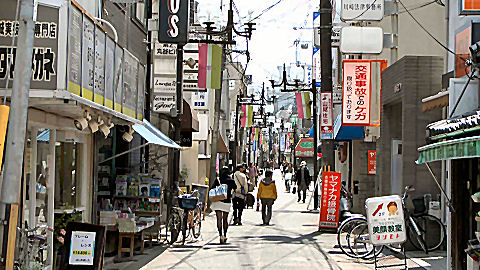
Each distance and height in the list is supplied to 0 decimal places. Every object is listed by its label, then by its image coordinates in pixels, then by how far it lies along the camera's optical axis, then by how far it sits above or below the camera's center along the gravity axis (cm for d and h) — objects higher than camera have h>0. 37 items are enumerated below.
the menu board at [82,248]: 965 -117
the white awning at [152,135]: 1561 +69
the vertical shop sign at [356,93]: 2092 +224
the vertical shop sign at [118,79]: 1243 +152
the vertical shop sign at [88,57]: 992 +153
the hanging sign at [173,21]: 1780 +363
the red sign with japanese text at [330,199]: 2100 -93
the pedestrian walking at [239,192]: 2320 -85
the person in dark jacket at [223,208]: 1808 -108
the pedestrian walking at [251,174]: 4502 -49
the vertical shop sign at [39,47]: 880 +145
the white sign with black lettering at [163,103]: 2041 +178
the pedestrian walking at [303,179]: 3547 -60
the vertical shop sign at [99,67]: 1076 +150
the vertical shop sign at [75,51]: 915 +149
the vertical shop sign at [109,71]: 1160 +155
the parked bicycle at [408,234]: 1536 -146
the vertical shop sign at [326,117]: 2356 +188
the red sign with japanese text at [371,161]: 2695 +29
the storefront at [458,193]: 1023 -37
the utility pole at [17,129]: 666 +31
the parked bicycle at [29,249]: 930 -120
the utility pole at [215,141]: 3047 +111
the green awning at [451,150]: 858 +27
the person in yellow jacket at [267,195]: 2366 -95
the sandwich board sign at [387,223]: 1243 -95
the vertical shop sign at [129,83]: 1346 +160
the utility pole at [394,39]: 2180 +403
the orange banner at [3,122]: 660 +37
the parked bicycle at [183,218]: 1798 -141
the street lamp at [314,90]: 3217 +392
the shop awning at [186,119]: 2325 +152
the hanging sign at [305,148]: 5612 +155
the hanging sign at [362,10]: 1925 +437
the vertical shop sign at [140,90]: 1513 +162
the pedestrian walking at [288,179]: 5053 -89
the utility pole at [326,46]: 2233 +388
